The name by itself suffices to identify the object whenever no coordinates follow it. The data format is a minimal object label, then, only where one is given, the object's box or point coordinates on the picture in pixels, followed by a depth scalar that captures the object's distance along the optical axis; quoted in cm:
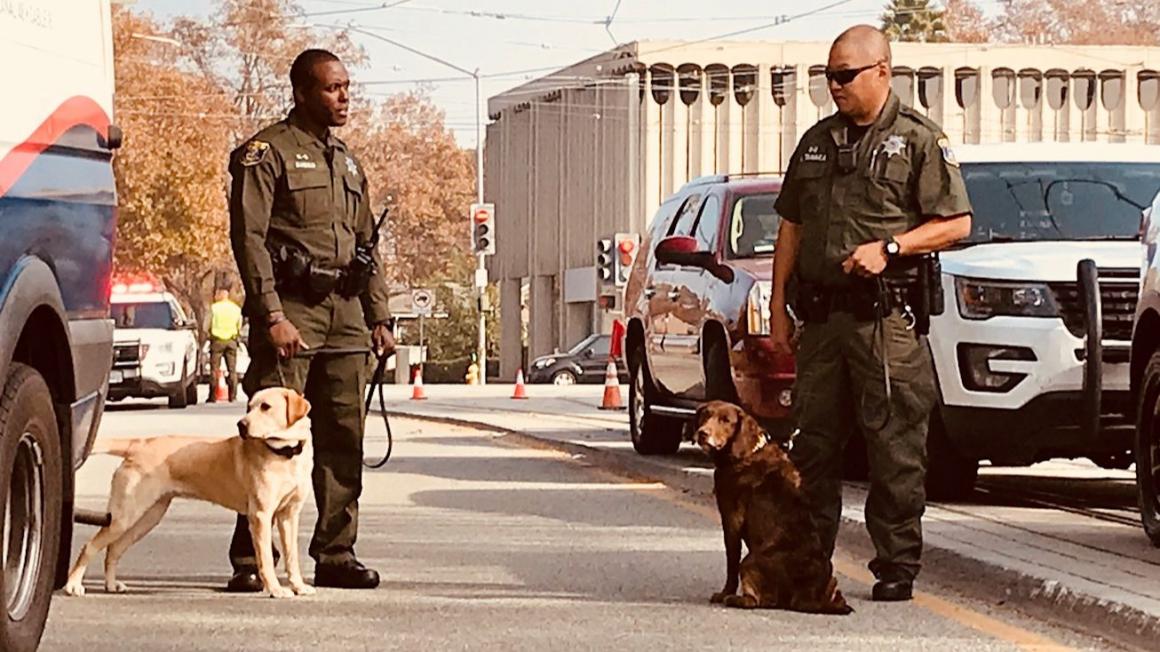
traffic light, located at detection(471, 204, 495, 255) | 4769
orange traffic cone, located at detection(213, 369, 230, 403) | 3772
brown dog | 895
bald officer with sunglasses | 923
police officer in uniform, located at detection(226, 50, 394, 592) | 967
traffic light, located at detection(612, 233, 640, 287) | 3738
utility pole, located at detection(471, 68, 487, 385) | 5425
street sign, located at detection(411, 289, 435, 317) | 6156
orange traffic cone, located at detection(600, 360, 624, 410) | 2953
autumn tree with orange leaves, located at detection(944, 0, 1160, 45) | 10769
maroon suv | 1528
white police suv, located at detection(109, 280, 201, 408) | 3325
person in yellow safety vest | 3581
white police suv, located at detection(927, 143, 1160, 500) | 1258
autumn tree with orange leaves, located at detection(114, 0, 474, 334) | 5831
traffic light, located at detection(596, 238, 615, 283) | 3791
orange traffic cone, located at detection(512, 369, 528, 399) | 3700
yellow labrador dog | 924
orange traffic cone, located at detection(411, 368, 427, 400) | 3681
